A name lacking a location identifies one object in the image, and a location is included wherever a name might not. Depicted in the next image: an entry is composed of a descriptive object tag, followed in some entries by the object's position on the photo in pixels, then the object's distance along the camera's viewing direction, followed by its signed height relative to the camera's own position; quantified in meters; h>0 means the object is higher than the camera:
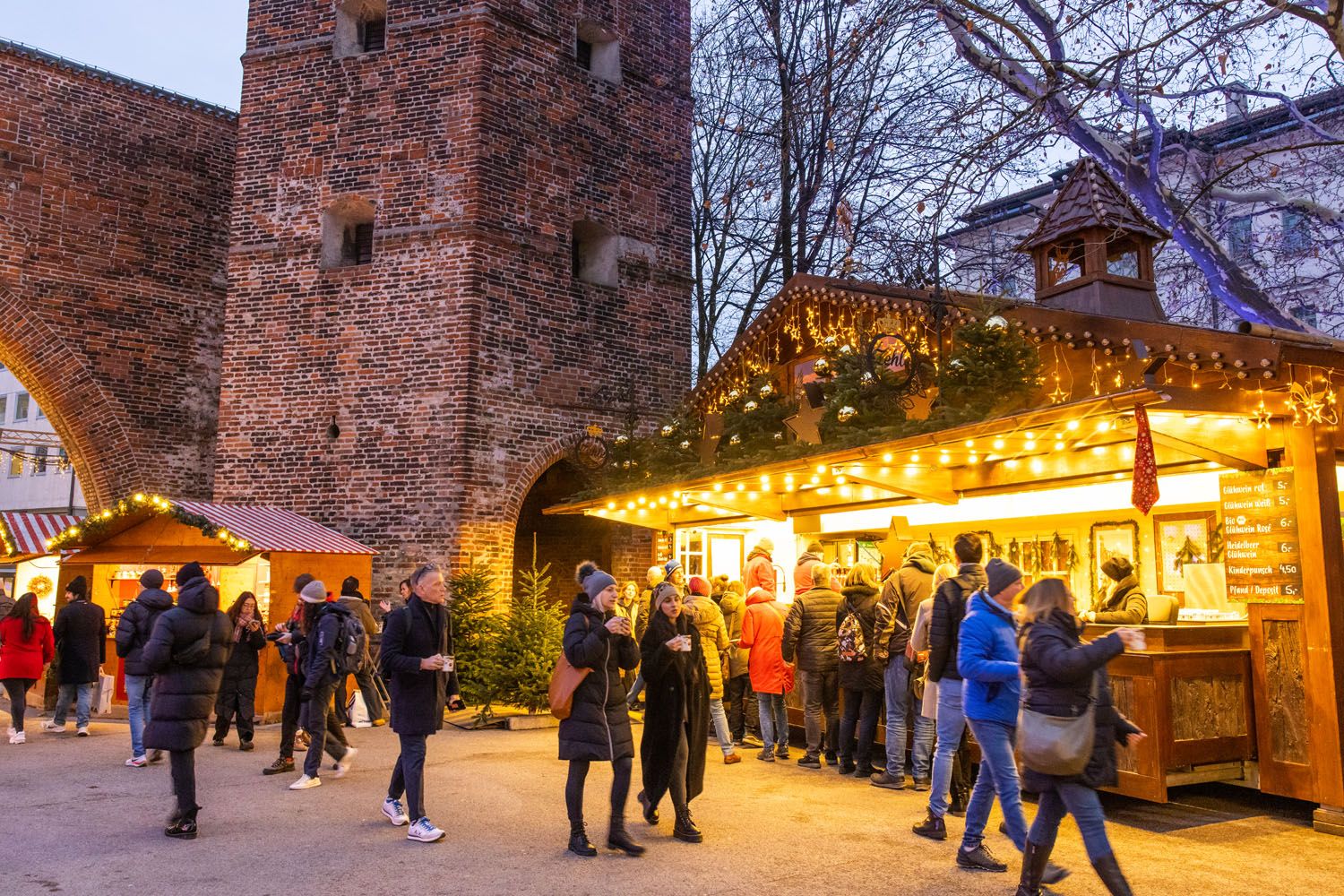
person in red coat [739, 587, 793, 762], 10.13 -0.72
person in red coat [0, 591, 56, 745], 11.33 -0.66
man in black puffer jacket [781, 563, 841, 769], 9.63 -0.52
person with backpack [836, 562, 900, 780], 9.03 -0.52
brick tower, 15.48 +4.74
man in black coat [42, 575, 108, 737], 11.69 -0.64
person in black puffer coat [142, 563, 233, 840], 6.82 -0.63
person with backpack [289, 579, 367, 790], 8.67 -0.68
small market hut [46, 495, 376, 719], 12.80 +0.43
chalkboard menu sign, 7.65 +0.36
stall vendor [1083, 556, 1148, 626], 8.48 -0.09
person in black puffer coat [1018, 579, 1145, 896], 4.90 -0.52
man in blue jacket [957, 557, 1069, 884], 5.85 -0.51
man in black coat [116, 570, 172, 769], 9.11 -0.52
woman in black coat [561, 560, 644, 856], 6.35 -0.72
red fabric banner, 7.32 +0.75
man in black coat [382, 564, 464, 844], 6.66 -0.52
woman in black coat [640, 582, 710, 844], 6.82 -0.73
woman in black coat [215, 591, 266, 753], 10.86 -0.80
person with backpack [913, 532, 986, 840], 6.61 -0.37
